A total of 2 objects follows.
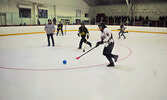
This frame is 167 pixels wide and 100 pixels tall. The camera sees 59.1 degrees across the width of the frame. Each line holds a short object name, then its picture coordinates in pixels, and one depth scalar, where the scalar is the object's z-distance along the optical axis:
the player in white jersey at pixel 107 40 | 3.38
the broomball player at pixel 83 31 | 5.88
